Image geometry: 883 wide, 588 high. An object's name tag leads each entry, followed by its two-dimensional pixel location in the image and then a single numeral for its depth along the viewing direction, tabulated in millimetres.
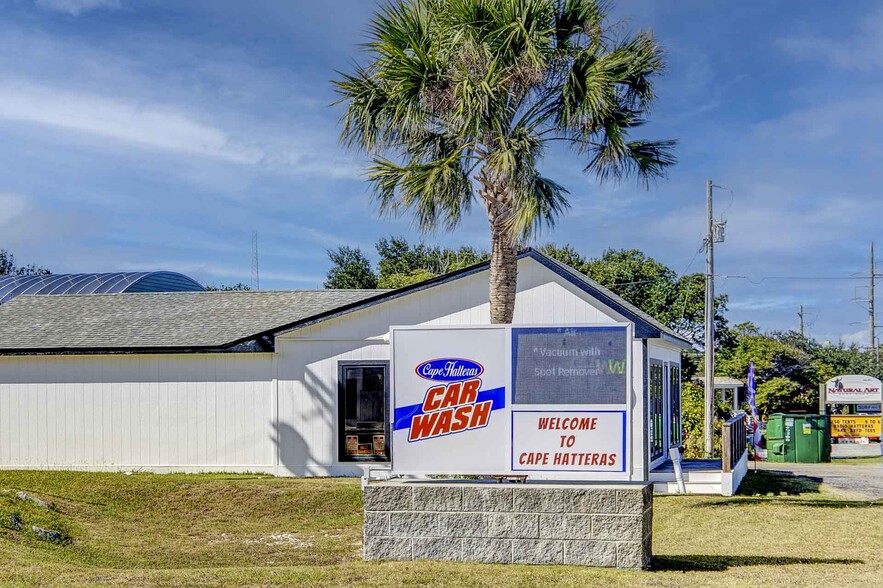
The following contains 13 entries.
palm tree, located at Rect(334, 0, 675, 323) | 13180
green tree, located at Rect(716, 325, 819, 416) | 34719
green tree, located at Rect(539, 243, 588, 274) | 44844
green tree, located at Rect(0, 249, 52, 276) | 55469
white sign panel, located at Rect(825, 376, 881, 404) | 29109
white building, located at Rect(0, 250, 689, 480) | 17391
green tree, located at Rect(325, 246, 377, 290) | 55500
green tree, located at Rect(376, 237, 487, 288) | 54428
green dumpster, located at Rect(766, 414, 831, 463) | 25422
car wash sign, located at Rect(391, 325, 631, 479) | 9016
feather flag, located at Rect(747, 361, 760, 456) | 20953
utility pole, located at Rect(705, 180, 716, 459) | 24348
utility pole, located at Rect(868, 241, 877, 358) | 53006
